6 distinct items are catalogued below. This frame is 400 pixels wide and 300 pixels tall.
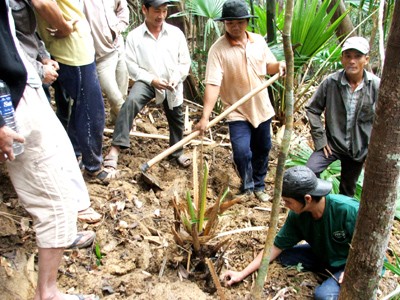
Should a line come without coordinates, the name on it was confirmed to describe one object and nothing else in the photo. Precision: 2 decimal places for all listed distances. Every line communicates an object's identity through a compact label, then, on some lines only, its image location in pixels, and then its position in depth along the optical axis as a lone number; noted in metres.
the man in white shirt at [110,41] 3.79
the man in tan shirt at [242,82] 3.73
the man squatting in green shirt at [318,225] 2.71
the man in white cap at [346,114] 3.53
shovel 3.64
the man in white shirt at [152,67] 3.93
